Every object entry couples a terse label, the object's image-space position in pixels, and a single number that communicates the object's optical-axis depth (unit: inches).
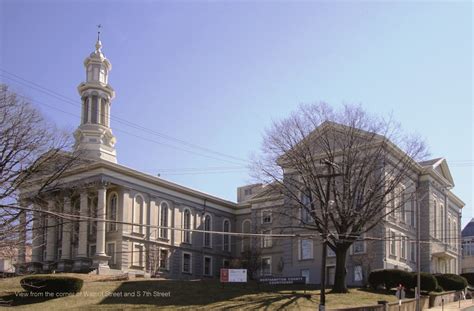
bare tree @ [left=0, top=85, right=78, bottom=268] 1212.5
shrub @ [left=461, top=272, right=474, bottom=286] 2873.5
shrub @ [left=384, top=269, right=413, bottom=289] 1863.9
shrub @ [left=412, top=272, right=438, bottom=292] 1913.1
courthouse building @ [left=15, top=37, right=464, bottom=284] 2508.6
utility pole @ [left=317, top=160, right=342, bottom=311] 1336.1
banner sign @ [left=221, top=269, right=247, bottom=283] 1787.0
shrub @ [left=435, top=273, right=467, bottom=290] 2149.4
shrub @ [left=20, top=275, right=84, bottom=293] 1588.3
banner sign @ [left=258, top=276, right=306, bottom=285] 1932.0
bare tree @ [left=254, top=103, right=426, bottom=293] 1738.4
